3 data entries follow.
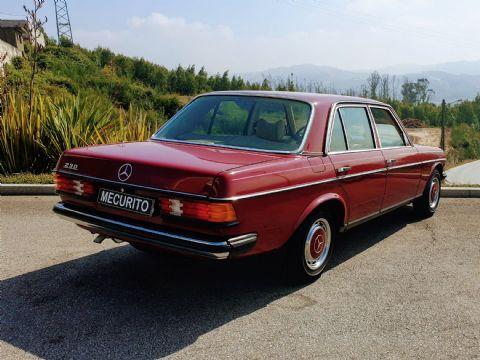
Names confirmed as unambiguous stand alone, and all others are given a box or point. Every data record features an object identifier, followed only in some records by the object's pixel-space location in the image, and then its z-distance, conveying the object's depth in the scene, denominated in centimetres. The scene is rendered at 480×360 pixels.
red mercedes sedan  316
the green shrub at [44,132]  823
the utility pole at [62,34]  3531
